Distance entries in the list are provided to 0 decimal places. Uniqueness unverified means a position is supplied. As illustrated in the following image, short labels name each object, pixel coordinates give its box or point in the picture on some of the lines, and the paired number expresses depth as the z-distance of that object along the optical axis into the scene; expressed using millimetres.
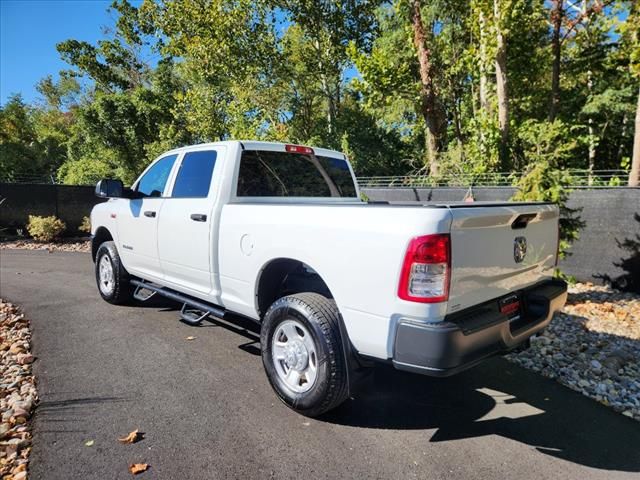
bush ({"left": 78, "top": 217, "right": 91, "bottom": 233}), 12047
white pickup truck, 2273
